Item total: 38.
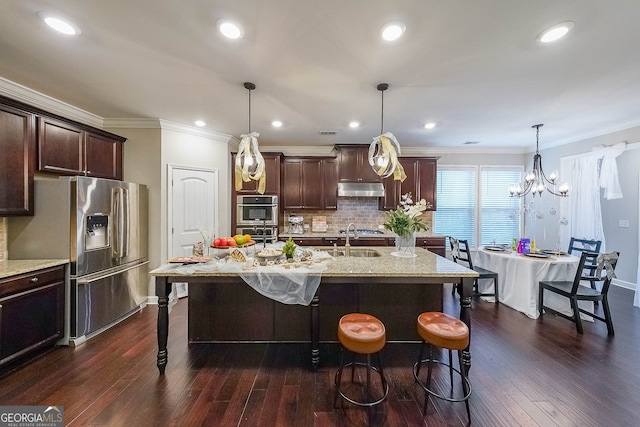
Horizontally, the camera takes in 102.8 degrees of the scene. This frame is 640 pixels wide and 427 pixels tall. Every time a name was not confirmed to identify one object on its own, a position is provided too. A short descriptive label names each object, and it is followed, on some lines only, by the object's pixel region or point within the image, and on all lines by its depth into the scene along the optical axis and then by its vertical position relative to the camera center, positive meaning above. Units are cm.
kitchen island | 259 -99
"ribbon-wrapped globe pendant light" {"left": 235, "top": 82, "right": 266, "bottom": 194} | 256 +52
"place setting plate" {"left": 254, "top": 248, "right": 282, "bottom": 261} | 244 -41
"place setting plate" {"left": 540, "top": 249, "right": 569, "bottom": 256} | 365 -58
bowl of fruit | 259 -32
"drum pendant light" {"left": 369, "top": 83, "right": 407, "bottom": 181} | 262 +60
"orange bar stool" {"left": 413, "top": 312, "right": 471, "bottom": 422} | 174 -86
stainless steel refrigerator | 263 -32
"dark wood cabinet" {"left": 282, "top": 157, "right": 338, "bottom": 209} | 500 +57
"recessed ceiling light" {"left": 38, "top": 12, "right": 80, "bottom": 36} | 176 +133
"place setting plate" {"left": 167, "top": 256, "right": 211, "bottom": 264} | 237 -46
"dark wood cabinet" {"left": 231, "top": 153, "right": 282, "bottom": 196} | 472 +65
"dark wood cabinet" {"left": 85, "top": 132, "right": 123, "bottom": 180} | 317 +72
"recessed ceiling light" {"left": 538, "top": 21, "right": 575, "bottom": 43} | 179 +132
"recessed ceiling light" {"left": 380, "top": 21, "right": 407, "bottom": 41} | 177 +131
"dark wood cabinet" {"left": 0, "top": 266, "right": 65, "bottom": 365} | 212 -92
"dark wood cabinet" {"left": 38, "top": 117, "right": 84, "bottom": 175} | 265 +70
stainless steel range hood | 491 +45
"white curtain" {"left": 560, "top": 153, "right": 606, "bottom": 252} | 434 +21
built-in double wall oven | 464 -2
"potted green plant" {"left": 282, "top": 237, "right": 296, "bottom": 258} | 254 -37
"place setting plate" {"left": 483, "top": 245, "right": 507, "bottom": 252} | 401 -56
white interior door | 393 +8
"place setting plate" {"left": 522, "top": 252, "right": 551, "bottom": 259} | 349 -58
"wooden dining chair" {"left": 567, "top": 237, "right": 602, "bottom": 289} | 327 -52
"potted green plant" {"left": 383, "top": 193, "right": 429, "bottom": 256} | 265 -13
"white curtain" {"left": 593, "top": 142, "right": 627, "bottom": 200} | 409 +69
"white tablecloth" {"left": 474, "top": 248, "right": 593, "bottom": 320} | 331 -86
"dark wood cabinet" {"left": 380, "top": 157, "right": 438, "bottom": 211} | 504 +65
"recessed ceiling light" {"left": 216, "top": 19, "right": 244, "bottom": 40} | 177 +131
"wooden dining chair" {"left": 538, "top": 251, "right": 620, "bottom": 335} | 285 -90
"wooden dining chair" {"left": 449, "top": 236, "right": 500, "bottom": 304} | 369 -87
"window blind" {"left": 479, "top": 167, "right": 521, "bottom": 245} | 553 +15
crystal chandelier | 357 +43
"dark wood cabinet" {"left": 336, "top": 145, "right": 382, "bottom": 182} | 497 +92
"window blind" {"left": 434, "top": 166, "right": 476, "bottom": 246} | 553 +23
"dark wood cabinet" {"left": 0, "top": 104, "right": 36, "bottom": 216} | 235 +49
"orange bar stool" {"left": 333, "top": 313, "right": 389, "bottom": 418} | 172 -88
